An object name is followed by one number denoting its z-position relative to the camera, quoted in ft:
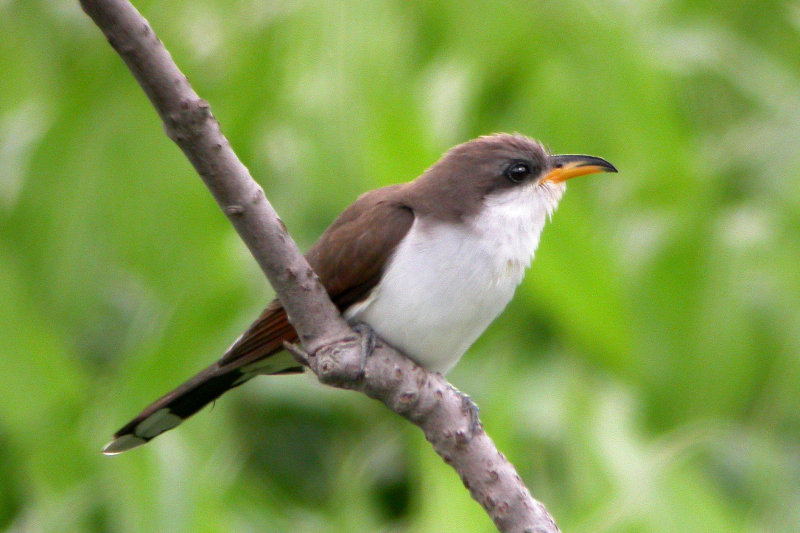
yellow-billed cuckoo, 14.47
